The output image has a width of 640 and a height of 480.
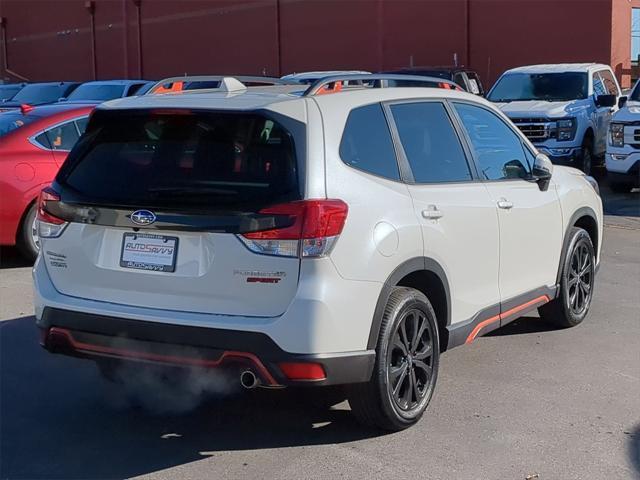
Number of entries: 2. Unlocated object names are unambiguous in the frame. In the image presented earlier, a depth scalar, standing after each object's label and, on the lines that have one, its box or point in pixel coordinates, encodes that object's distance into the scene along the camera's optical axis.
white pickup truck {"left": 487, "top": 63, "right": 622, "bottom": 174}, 14.52
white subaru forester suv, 4.27
